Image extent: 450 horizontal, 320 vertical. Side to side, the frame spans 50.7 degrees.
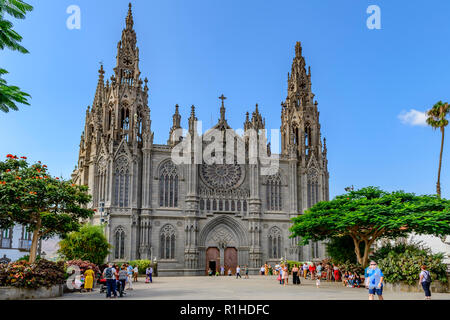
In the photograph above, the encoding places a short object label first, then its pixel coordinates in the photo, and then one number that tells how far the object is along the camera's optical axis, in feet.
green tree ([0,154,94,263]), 77.05
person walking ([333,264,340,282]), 112.37
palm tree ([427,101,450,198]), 150.71
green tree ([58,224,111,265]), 106.52
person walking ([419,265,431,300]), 64.54
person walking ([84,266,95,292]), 83.30
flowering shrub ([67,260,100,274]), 89.56
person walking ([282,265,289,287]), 102.09
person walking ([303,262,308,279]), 122.93
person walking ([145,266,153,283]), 115.37
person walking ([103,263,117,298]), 67.10
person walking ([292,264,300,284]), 103.73
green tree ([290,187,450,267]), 90.53
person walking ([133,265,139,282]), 114.69
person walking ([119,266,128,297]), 72.13
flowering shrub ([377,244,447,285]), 82.02
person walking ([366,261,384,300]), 52.85
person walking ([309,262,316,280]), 123.75
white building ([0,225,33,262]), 201.42
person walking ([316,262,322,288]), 93.15
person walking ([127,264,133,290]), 88.12
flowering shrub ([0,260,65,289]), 67.92
